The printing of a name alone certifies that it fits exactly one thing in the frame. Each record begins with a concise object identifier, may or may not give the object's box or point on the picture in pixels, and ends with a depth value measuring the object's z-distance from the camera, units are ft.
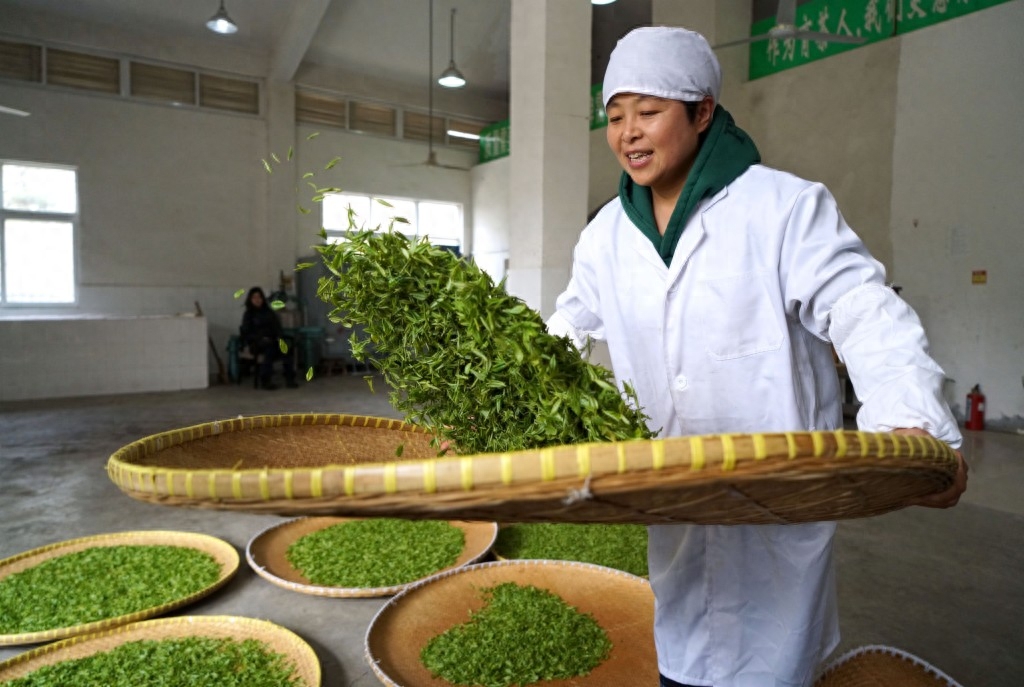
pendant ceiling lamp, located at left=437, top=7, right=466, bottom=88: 32.27
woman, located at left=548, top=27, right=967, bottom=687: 4.02
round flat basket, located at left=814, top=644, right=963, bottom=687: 6.75
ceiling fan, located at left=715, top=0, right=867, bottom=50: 19.01
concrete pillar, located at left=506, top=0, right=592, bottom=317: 17.04
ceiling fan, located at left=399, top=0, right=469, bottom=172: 34.21
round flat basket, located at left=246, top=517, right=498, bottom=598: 9.00
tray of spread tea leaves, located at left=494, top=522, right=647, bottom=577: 10.03
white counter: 26.21
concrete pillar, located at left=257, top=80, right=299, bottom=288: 35.04
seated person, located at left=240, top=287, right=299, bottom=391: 29.27
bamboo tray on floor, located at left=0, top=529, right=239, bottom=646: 7.66
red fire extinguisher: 21.47
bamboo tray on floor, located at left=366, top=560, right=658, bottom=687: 7.10
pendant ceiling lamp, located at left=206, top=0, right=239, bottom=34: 26.07
